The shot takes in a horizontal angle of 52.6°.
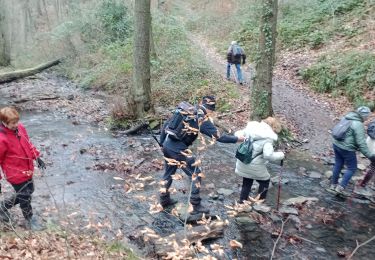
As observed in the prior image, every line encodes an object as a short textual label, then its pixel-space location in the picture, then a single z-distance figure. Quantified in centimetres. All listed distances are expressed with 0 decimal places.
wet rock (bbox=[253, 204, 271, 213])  678
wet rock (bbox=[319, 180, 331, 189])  804
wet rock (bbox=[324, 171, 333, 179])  852
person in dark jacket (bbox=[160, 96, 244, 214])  607
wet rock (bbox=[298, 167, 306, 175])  872
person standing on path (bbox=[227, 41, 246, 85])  1567
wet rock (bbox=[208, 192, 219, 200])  738
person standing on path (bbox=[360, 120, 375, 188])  745
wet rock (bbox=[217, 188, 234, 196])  762
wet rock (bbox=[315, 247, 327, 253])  575
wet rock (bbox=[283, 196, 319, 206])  714
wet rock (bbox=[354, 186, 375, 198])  758
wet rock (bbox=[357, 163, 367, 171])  892
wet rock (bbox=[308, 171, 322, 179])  851
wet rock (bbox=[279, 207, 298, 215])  678
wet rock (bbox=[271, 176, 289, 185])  810
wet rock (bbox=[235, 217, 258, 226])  647
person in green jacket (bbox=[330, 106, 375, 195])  695
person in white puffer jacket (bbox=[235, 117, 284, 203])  603
